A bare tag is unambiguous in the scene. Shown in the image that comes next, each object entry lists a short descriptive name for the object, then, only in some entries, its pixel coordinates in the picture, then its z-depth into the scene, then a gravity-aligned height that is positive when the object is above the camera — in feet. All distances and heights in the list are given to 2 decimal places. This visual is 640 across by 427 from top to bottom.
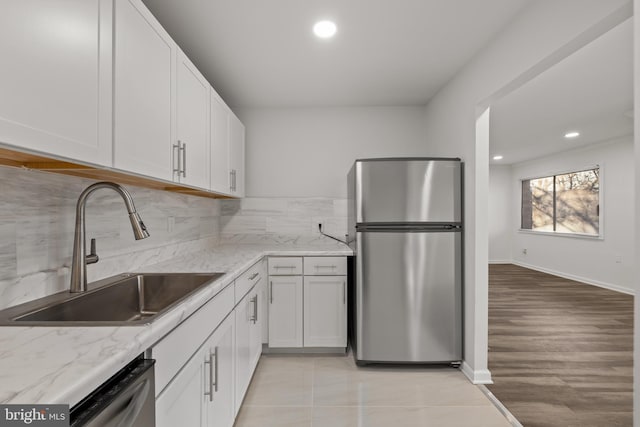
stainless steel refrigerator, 8.31 -1.08
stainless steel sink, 3.55 -1.18
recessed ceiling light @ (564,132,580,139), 15.90 +4.08
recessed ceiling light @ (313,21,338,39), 6.61 +3.95
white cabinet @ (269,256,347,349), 9.18 -2.48
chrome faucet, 4.19 -0.26
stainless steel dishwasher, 2.17 -1.37
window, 19.02 +0.83
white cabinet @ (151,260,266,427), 3.36 -2.01
